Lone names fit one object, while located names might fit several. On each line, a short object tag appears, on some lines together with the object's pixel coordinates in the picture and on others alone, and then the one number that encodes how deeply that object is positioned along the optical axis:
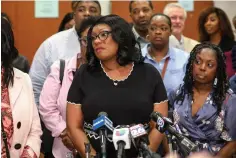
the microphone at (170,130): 3.06
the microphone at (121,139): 3.12
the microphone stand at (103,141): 3.21
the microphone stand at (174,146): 3.33
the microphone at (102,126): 3.27
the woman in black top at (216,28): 7.41
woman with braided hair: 5.10
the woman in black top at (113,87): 4.41
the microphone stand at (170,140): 3.32
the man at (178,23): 8.00
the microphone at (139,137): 3.19
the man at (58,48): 6.25
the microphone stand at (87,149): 3.25
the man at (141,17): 7.19
